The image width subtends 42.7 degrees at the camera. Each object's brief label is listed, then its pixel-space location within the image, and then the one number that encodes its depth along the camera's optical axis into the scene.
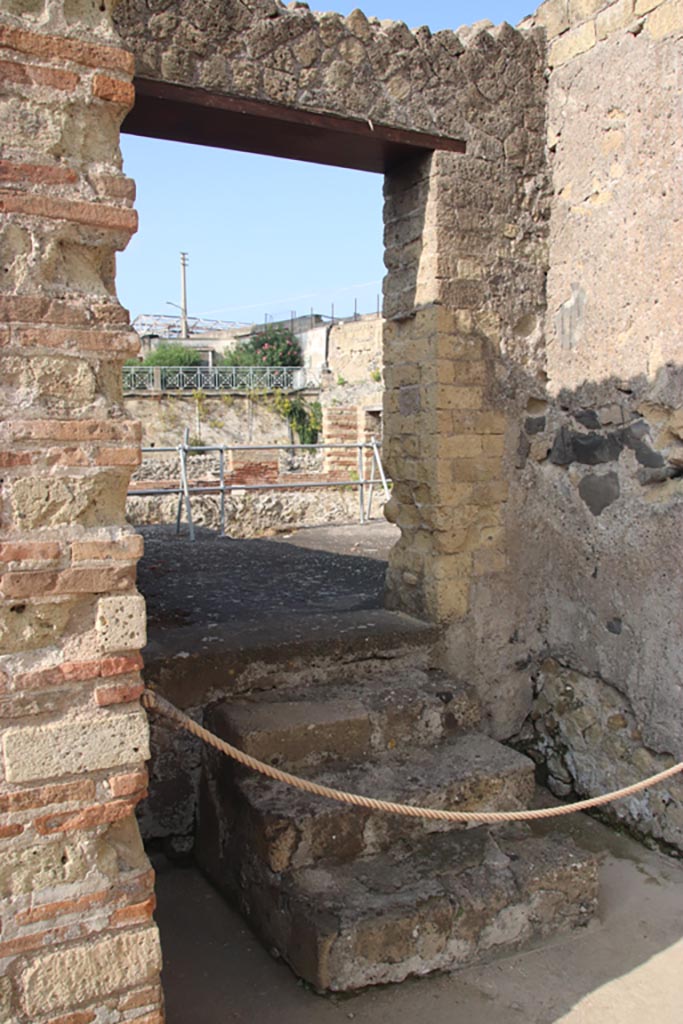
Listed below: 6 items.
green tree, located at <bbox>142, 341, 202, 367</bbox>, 28.19
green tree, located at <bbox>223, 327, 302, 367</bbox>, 29.19
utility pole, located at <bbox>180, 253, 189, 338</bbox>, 37.72
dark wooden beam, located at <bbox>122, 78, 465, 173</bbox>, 3.59
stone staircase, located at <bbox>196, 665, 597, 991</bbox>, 2.94
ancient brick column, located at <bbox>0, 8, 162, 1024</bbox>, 2.05
